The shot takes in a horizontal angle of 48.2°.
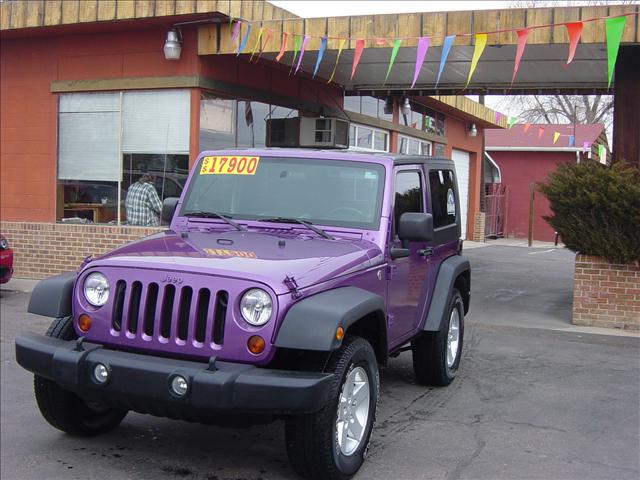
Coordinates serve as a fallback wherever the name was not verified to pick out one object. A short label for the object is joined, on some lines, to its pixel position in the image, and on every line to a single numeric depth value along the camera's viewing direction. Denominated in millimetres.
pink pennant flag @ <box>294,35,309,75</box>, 10234
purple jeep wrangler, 3607
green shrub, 8523
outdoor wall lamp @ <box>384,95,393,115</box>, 17234
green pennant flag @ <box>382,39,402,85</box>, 9633
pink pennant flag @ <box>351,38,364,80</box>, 10023
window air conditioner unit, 13938
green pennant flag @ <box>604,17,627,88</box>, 7977
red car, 10156
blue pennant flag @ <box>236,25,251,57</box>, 10555
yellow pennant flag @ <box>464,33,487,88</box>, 9195
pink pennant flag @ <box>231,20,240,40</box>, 10695
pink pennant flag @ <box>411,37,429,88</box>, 9453
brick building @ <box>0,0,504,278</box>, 11328
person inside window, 11836
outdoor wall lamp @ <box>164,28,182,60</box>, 11070
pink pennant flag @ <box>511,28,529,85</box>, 8859
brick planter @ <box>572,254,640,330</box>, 8961
